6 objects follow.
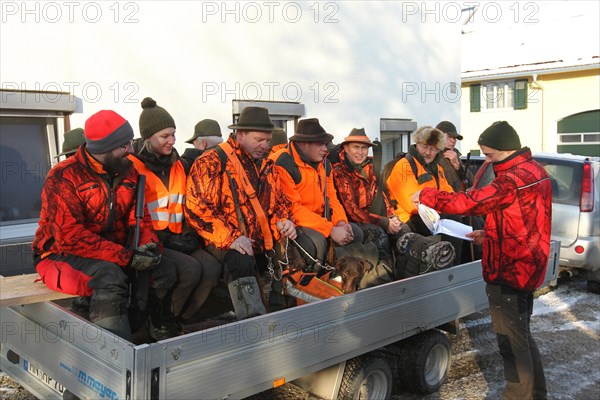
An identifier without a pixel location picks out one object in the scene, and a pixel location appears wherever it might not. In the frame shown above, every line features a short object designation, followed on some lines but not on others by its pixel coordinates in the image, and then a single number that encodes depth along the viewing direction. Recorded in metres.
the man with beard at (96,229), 3.06
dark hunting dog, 3.75
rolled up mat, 4.44
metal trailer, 2.55
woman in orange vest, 3.65
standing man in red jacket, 3.61
